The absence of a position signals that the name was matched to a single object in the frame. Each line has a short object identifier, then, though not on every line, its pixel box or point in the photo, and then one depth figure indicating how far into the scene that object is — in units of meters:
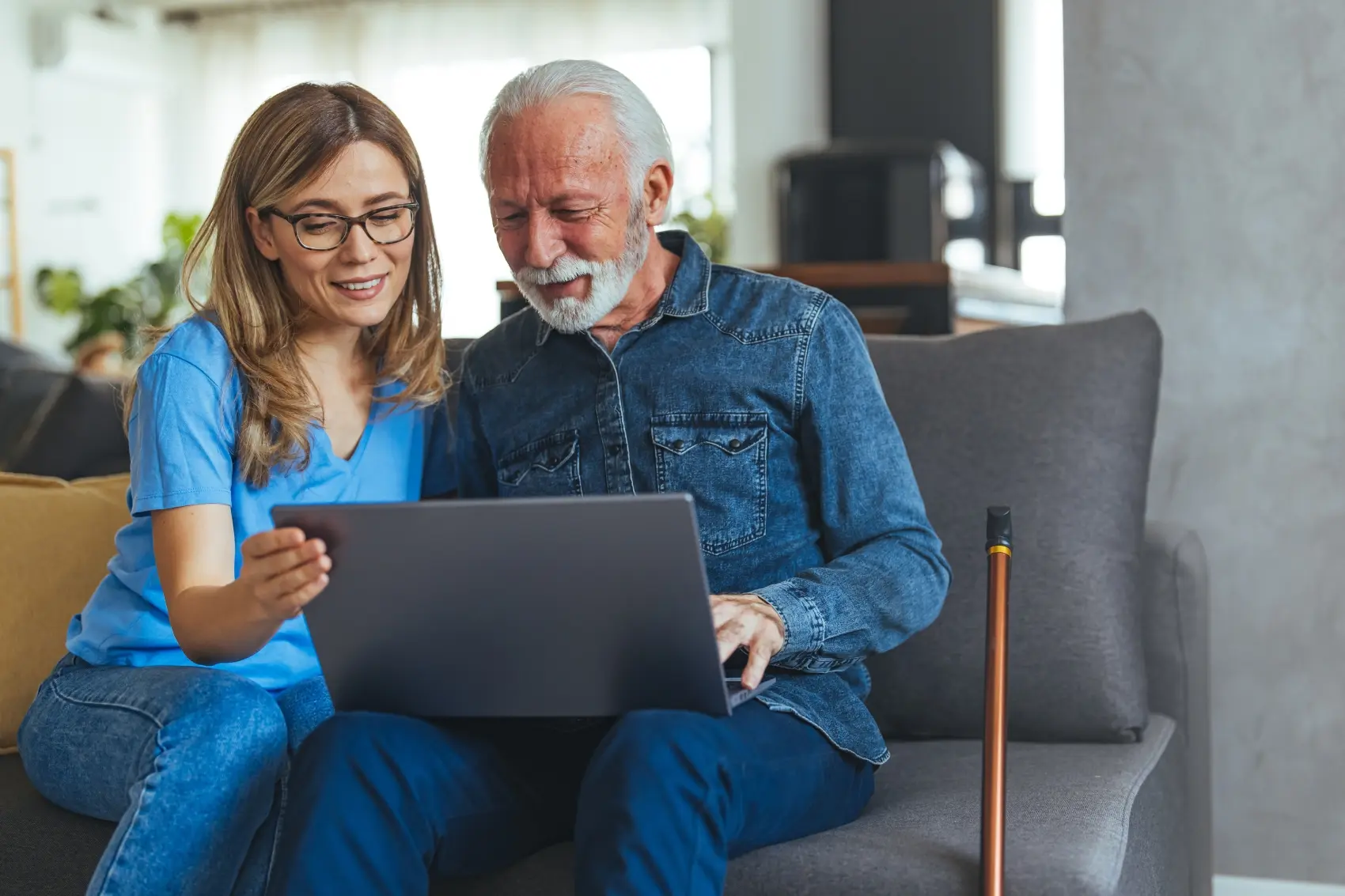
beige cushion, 1.69
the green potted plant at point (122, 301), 7.04
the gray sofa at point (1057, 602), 1.50
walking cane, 1.14
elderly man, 1.17
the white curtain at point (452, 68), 7.01
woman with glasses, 1.27
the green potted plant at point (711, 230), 6.32
